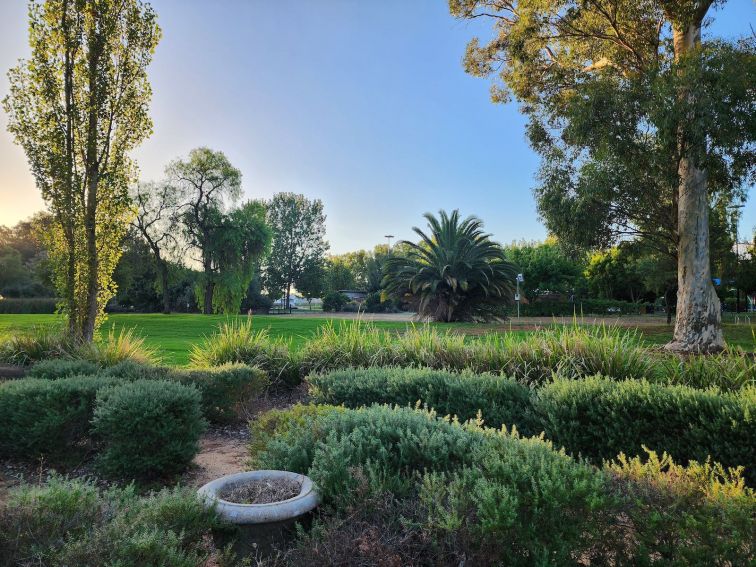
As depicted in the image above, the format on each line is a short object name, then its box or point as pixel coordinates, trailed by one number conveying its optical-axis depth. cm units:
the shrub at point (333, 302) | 4897
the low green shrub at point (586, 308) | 3656
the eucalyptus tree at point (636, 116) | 1056
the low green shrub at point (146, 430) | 426
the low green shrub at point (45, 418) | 470
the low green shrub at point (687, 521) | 208
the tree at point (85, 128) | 964
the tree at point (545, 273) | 4169
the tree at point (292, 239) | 6209
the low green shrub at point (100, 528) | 203
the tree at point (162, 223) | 3403
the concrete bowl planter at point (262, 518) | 255
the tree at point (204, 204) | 3450
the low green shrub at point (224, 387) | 597
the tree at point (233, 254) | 3409
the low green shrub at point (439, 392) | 473
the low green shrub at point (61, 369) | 625
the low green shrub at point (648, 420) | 365
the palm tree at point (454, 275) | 2206
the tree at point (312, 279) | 6244
